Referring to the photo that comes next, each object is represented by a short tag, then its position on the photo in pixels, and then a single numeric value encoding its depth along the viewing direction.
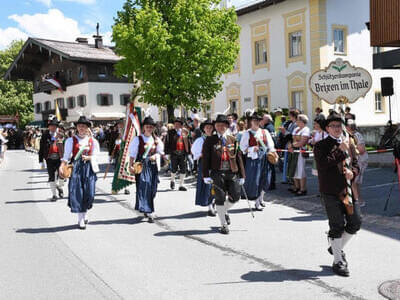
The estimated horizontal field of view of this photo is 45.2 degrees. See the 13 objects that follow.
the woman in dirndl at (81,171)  8.30
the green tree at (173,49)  20.91
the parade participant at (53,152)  11.98
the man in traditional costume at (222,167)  7.75
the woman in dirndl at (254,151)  9.32
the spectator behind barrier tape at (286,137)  12.45
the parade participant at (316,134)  9.42
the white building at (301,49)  24.27
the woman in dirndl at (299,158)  10.42
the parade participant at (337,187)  5.46
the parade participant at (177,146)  13.62
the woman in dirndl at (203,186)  8.84
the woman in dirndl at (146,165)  8.73
